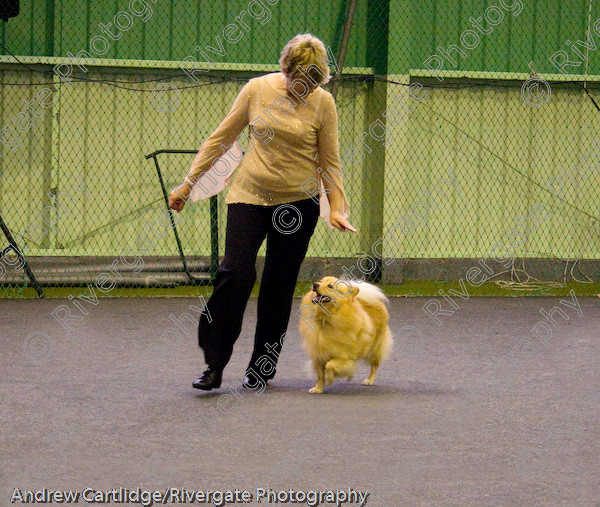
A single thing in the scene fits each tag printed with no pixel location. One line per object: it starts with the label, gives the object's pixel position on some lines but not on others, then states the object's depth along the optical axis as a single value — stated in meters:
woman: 8.15
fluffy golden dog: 8.45
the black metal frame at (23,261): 14.98
